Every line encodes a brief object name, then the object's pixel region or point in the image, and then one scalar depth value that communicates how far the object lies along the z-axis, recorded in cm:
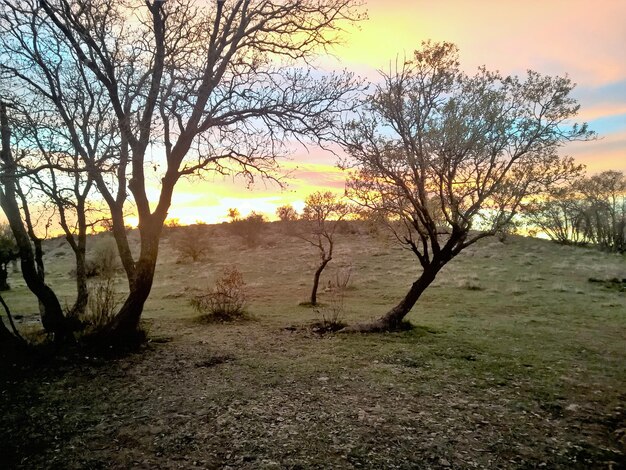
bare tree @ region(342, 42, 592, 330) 1122
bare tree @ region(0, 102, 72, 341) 859
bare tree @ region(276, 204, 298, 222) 2404
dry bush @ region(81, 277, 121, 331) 1020
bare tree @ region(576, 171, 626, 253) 4612
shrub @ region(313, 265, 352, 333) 1301
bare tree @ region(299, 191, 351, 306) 2031
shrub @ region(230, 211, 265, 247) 5259
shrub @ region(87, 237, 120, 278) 3382
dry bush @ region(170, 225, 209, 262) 4200
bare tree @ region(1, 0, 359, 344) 908
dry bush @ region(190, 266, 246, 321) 1530
